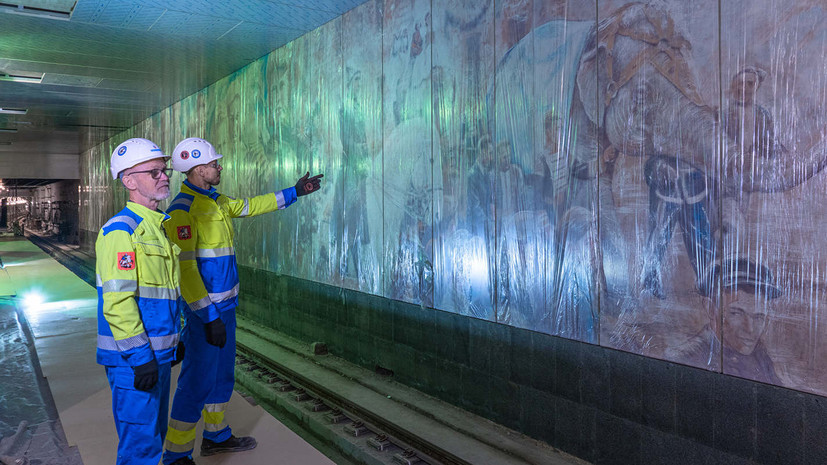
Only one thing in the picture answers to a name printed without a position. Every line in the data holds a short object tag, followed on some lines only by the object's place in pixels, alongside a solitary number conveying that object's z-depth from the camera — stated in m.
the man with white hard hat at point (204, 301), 3.92
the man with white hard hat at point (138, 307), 2.99
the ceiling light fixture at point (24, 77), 11.02
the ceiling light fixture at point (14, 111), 14.69
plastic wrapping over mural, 3.32
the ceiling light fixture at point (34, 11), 6.92
